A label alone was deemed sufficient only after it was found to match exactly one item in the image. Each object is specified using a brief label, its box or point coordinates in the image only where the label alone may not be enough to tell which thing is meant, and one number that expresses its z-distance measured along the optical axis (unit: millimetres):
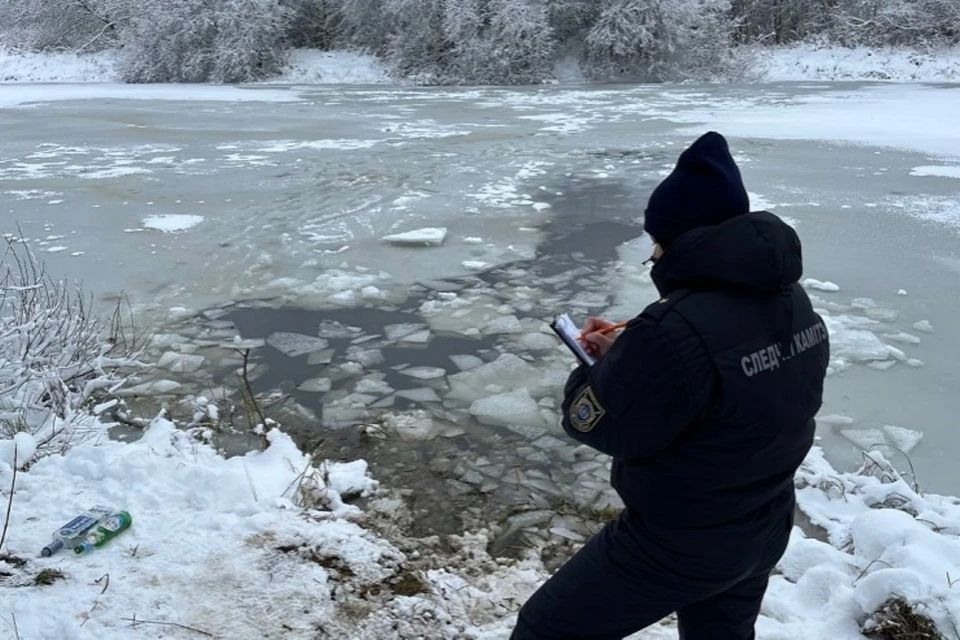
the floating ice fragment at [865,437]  3840
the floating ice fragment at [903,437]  3799
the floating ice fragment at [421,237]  6809
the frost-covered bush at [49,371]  3566
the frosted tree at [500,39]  20828
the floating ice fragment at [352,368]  4621
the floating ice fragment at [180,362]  4664
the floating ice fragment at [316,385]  4441
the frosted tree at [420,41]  22047
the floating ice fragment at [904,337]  4805
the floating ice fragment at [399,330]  5086
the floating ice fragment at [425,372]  4570
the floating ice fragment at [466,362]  4676
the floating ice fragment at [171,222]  7344
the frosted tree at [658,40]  20562
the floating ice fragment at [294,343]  4910
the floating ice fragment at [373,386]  4410
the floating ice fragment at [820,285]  5594
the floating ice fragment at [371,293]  5711
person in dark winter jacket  1583
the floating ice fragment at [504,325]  5121
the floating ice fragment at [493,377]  4406
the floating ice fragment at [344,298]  5625
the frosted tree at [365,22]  23312
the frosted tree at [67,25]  25562
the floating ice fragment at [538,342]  4891
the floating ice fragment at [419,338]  5012
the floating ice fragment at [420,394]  4328
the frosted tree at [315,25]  24438
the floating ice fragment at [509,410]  4121
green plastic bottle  2795
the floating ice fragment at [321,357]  4758
